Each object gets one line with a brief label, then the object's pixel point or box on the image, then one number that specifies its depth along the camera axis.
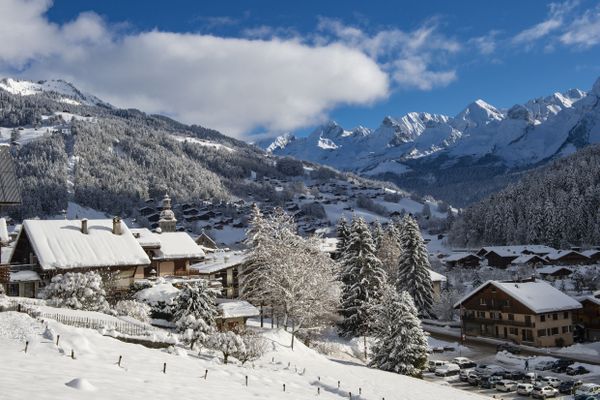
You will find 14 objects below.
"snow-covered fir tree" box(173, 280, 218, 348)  28.34
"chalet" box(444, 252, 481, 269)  126.91
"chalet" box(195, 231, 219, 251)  116.12
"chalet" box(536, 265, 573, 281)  101.25
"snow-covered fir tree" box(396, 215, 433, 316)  67.94
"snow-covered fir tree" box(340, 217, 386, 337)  54.09
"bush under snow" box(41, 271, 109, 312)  34.34
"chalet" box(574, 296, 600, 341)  62.41
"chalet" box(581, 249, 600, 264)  112.27
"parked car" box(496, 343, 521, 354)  57.84
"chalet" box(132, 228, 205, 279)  57.69
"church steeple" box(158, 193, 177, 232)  89.12
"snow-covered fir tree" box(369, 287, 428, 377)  39.03
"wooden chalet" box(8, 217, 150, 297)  43.75
